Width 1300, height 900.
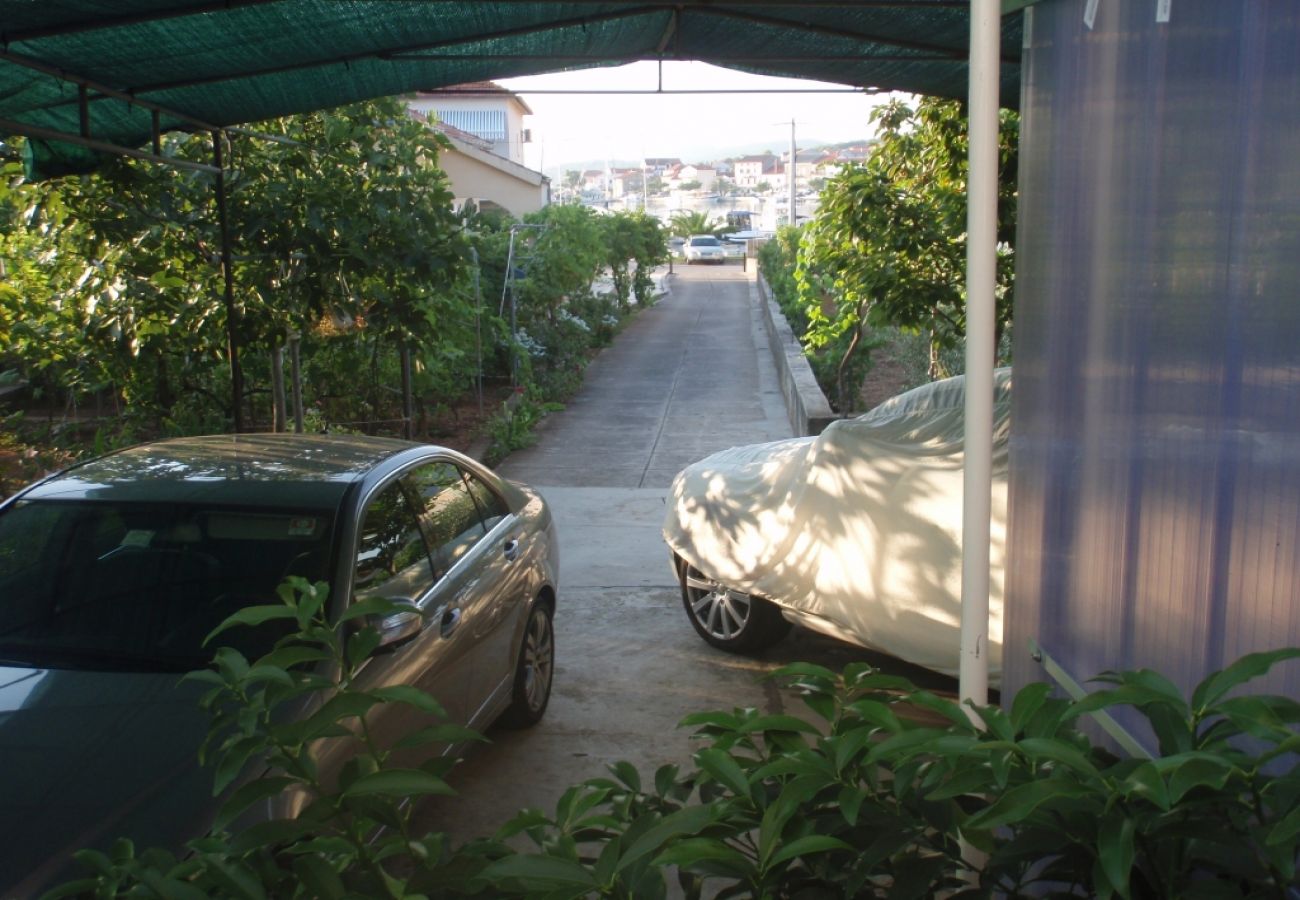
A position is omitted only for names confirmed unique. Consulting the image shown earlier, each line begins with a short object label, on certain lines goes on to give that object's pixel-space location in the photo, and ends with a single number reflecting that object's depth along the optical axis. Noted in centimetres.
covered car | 558
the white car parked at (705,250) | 5334
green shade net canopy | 620
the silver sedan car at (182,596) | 337
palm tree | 6206
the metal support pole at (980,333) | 279
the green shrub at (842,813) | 164
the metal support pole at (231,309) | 869
